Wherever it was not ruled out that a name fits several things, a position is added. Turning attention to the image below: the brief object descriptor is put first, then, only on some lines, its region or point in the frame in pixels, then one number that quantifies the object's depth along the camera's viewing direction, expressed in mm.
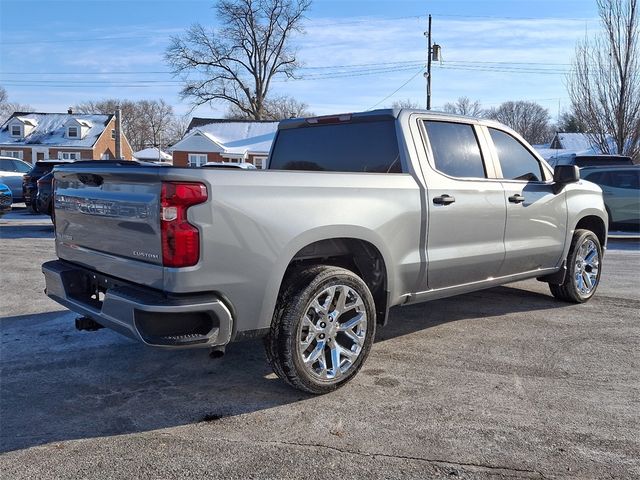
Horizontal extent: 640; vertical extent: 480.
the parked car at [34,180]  16453
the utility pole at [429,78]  29844
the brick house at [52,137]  49219
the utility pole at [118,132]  29312
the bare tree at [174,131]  90688
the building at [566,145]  50516
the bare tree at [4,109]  74269
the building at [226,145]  41844
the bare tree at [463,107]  65675
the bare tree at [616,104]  18906
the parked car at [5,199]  15016
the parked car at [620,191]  13250
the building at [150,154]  61125
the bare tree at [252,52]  57312
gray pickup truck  3146
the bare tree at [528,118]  91875
